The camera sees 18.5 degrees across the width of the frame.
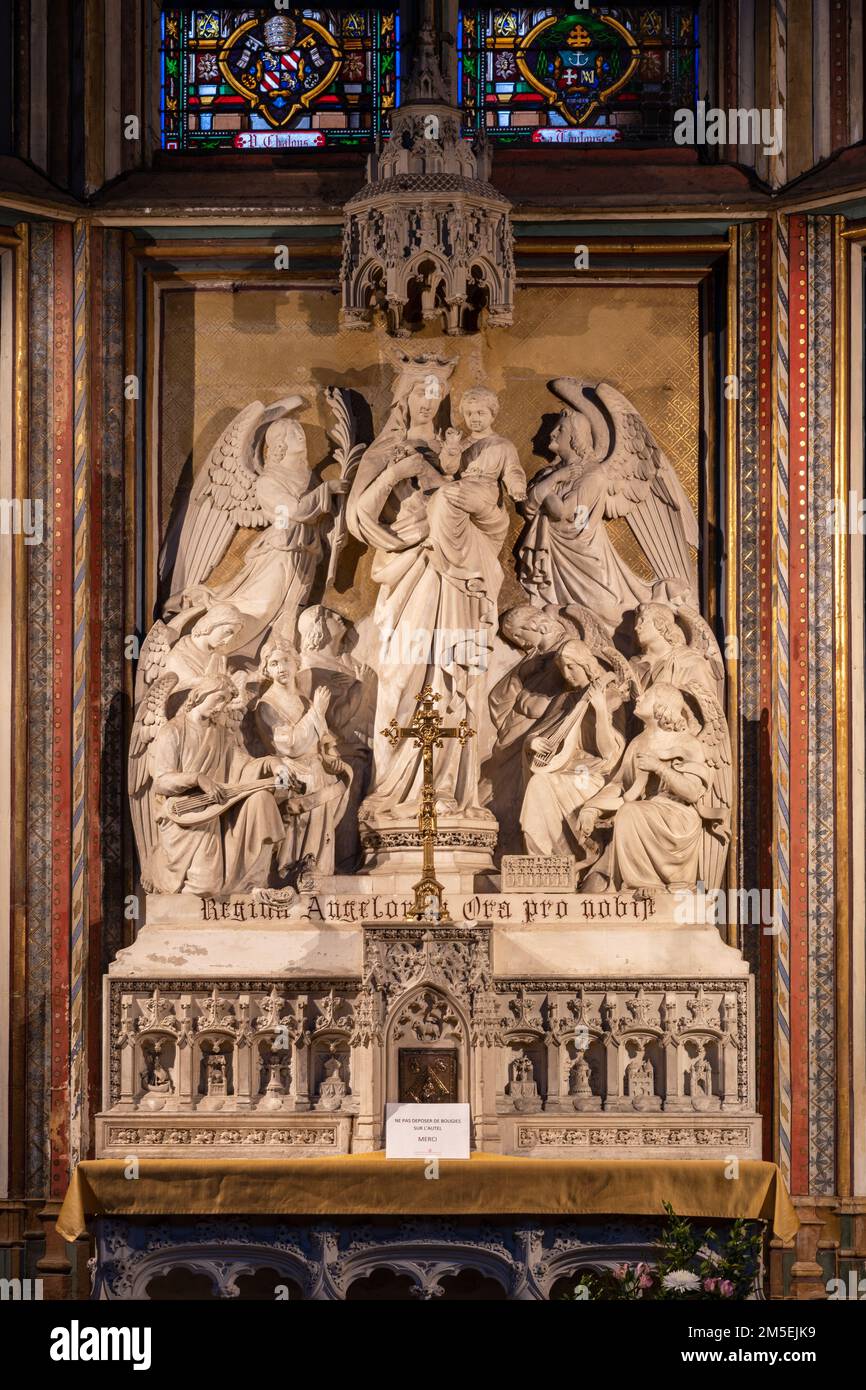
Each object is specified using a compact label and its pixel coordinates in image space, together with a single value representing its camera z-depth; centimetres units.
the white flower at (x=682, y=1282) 1191
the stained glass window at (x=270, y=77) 1631
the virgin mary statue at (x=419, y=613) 1476
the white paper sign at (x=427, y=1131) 1326
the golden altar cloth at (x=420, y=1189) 1307
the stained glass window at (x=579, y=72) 1620
